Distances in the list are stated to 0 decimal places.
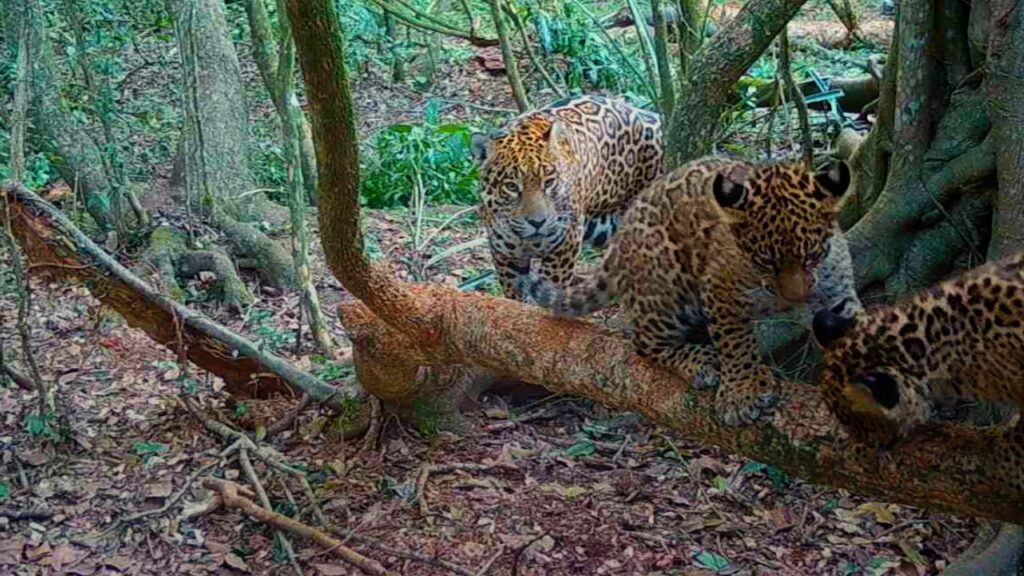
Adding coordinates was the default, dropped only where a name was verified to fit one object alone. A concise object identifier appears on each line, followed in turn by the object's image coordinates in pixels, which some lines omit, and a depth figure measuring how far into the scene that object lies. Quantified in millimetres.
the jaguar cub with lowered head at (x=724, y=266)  4836
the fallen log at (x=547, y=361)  4266
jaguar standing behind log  7445
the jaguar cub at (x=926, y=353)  4227
